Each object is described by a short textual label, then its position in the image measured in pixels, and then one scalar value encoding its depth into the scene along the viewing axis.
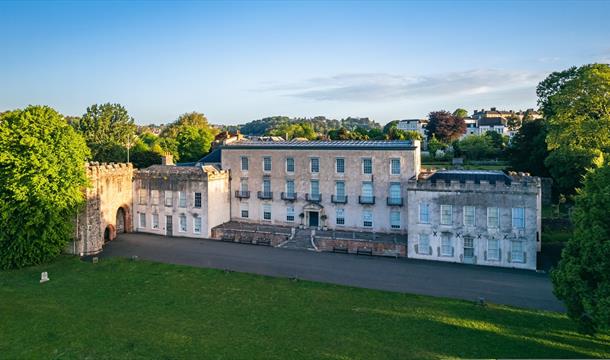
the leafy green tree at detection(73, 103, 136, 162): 65.78
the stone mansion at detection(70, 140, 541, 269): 30.34
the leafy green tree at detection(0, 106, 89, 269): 28.92
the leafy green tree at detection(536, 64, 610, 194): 33.53
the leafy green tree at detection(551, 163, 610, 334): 15.41
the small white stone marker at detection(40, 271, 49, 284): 27.05
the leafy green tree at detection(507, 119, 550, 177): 46.88
